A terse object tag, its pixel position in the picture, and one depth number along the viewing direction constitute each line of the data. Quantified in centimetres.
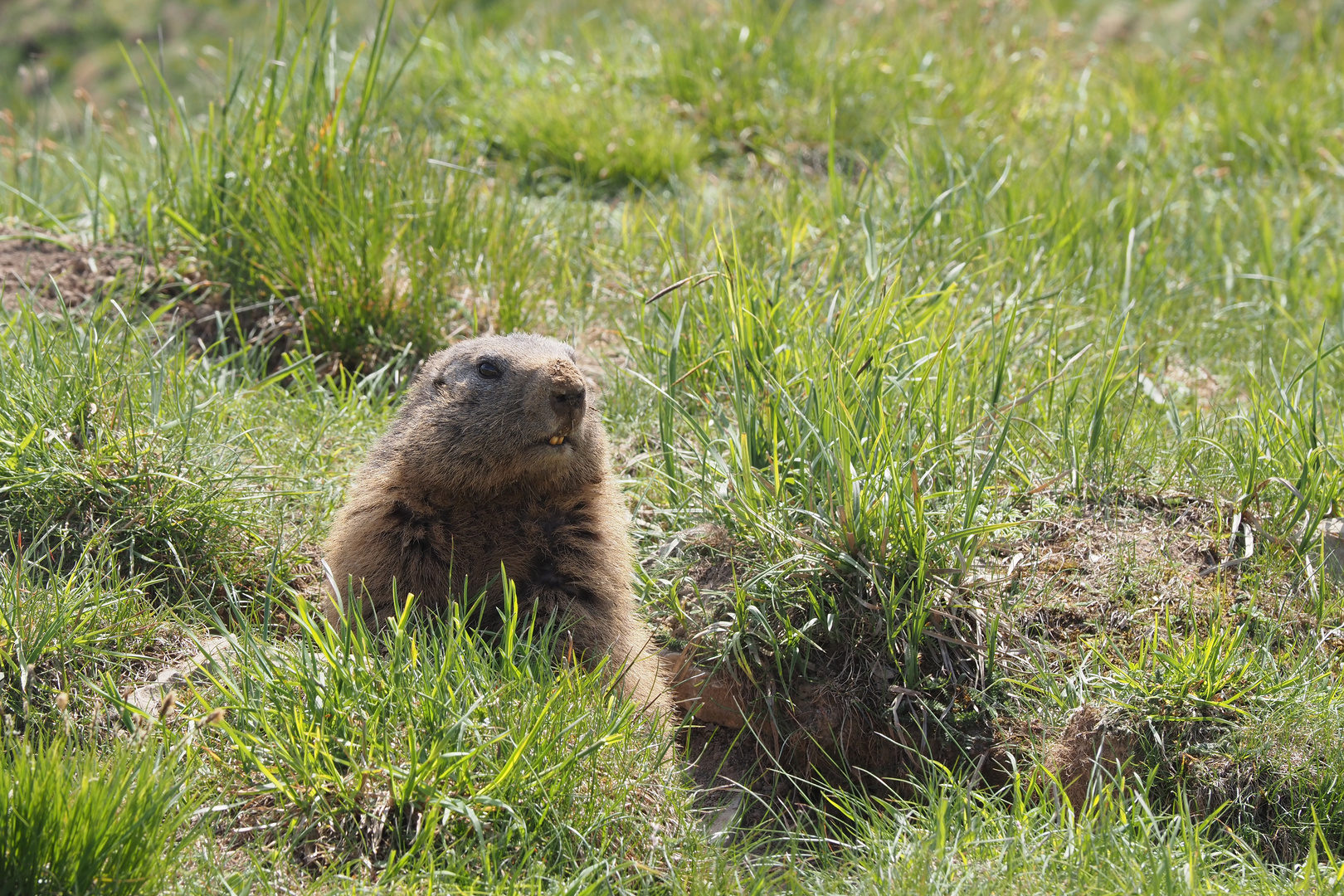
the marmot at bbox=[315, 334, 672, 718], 651
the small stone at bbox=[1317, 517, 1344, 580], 725
